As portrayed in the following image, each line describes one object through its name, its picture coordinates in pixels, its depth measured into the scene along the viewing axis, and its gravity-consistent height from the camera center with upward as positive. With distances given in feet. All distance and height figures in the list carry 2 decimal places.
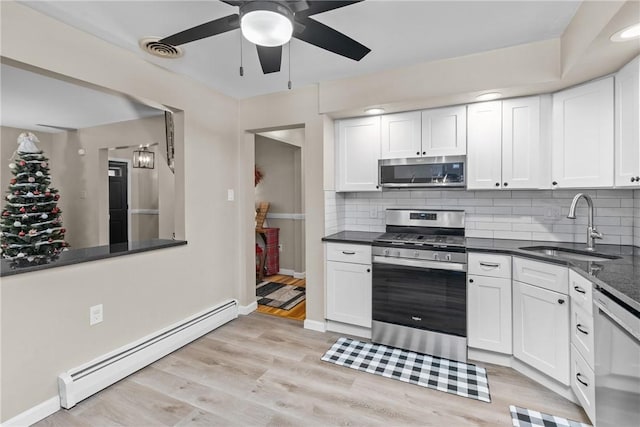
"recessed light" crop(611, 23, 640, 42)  4.97 +2.82
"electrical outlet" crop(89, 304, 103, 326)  7.16 -2.50
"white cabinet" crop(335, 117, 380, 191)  10.13 +1.72
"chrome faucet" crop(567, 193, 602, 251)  7.42 -0.66
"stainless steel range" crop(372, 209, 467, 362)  8.25 -2.48
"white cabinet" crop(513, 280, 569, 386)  6.64 -2.86
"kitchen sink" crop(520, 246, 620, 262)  7.08 -1.21
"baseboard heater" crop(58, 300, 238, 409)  6.55 -3.75
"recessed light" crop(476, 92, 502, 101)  8.22 +2.91
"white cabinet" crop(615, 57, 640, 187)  6.04 +1.60
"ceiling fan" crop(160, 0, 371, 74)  4.38 +2.85
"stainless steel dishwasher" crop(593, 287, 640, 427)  3.99 -2.24
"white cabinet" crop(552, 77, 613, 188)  7.00 +1.61
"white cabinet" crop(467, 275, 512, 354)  7.82 -2.79
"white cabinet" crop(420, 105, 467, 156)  9.01 +2.16
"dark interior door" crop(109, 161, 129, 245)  18.88 +0.23
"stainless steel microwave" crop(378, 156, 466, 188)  9.08 +0.99
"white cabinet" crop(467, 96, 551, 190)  8.16 +1.63
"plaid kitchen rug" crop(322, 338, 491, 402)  7.16 -4.16
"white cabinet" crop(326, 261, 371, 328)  9.52 -2.76
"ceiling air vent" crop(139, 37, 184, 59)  7.29 +3.87
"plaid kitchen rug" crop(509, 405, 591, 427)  5.94 -4.20
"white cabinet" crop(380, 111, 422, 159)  9.54 +2.17
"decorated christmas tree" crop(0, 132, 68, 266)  10.97 -0.03
